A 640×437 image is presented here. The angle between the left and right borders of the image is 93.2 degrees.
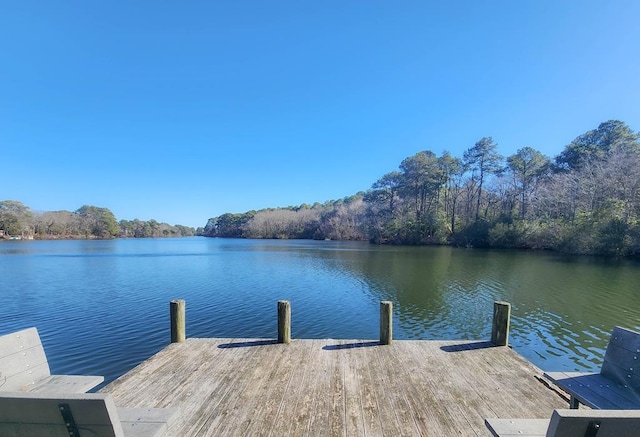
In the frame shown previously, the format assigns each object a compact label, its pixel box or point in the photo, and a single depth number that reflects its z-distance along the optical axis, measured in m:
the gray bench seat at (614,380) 2.36
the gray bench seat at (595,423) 1.26
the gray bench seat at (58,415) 1.33
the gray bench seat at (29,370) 2.42
